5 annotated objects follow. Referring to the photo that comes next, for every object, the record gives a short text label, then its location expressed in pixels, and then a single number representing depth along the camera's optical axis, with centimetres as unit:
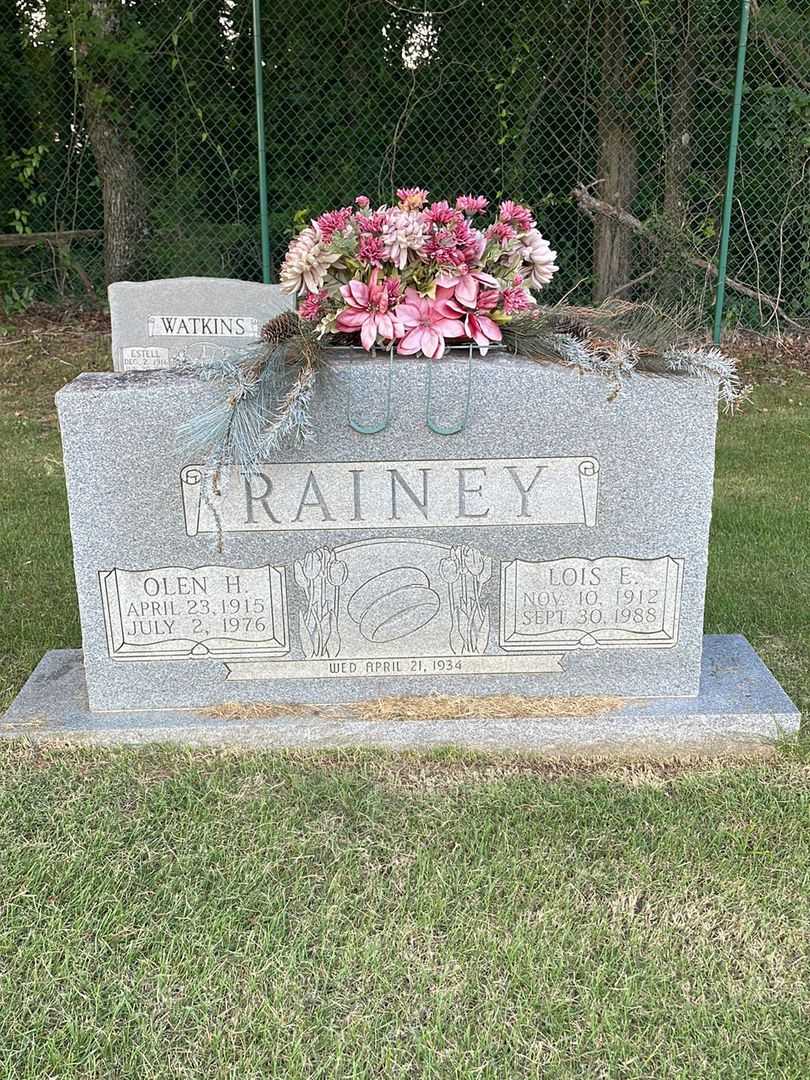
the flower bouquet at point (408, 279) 271
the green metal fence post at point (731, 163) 680
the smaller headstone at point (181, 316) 472
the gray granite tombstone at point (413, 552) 275
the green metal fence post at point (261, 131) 642
